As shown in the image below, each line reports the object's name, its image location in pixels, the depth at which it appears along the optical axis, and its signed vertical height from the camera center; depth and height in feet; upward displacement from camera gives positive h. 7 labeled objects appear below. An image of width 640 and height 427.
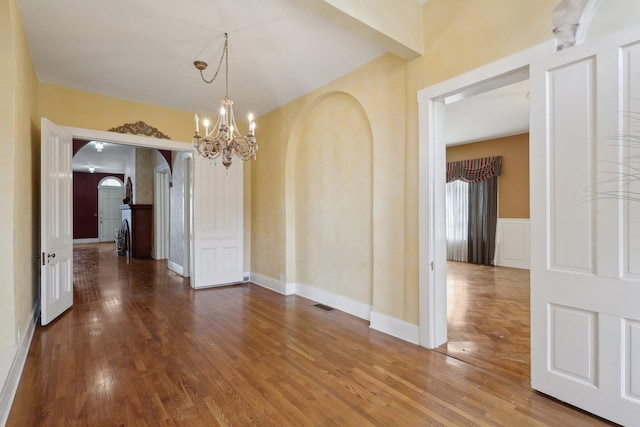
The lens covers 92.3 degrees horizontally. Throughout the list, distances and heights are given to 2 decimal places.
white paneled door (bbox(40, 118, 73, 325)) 11.26 -0.31
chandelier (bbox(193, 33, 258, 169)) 9.66 +2.24
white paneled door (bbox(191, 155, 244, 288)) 17.21 -0.58
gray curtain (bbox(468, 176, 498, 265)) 23.26 -0.58
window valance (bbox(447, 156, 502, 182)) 22.93 +3.40
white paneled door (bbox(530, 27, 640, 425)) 5.78 -0.32
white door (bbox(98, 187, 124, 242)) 43.29 +0.15
